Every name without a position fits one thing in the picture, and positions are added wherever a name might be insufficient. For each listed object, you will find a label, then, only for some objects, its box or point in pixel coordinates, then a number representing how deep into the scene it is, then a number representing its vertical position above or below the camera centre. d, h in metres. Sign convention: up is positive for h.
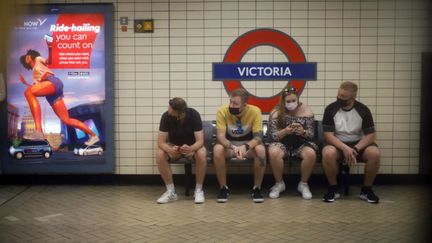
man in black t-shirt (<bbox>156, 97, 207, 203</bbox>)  5.59 -0.60
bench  5.78 -0.74
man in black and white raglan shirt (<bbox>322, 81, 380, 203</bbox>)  5.54 -0.54
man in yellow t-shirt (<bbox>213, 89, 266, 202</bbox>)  5.59 -0.54
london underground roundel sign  6.29 +0.29
